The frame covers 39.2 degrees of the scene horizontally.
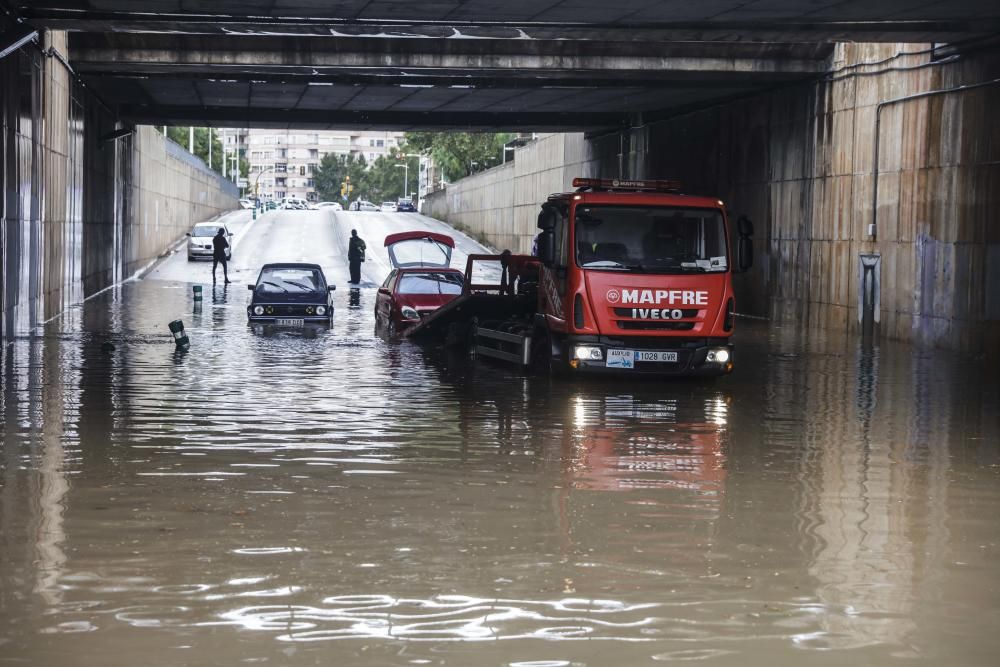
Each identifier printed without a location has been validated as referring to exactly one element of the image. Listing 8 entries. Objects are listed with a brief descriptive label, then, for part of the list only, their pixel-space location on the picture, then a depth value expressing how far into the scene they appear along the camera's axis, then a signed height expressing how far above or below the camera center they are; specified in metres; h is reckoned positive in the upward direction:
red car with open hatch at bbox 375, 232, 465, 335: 26.17 -0.30
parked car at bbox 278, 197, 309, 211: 126.97 +6.67
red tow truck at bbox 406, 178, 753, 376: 17.91 -0.02
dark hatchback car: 27.73 -0.46
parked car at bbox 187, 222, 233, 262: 58.44 +1.45
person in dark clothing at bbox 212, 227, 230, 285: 44.84 +0.89
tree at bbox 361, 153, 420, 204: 198.25 +14.43
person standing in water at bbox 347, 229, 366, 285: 47.88 +0.75
